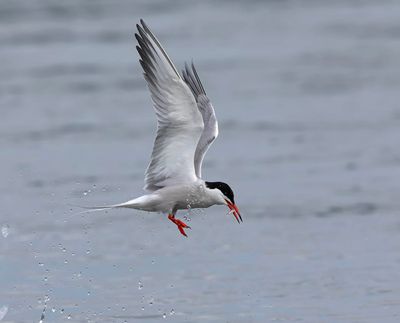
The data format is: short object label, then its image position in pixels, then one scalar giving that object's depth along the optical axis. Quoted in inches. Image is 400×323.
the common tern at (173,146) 736.3
